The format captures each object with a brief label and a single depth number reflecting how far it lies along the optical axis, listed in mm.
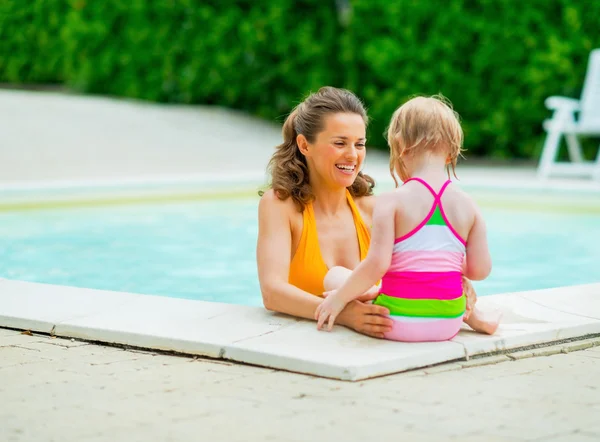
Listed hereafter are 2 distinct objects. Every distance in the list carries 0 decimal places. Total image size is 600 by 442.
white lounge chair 9391
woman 3447
